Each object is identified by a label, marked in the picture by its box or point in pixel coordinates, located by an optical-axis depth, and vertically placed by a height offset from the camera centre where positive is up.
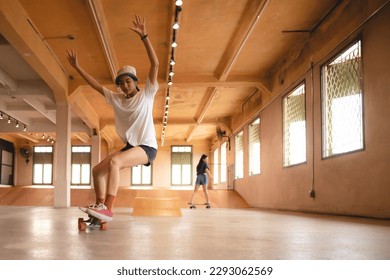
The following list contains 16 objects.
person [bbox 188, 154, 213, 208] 11.76 +0.01
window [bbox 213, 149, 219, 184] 22.85 +0.22
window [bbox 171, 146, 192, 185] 26.53 +0.48
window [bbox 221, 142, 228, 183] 20.48 +0.42
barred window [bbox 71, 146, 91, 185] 25.80 +0.48
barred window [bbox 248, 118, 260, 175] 13.95 +0.90
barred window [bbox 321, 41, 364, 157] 6.80 +1.22
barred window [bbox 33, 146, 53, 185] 25.97 +0.42
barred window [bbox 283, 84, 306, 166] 9.56 +1.10
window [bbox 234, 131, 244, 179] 16.45 +0.71
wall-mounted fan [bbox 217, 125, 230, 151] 18.53 +1.75
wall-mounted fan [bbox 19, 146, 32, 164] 25.80 +1.28
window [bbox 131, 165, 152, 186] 26.30 -0.22
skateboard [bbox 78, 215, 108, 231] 3.61 -0.45
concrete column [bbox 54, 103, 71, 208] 12.25 +0.44
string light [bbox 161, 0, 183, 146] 7.00 +2.70
